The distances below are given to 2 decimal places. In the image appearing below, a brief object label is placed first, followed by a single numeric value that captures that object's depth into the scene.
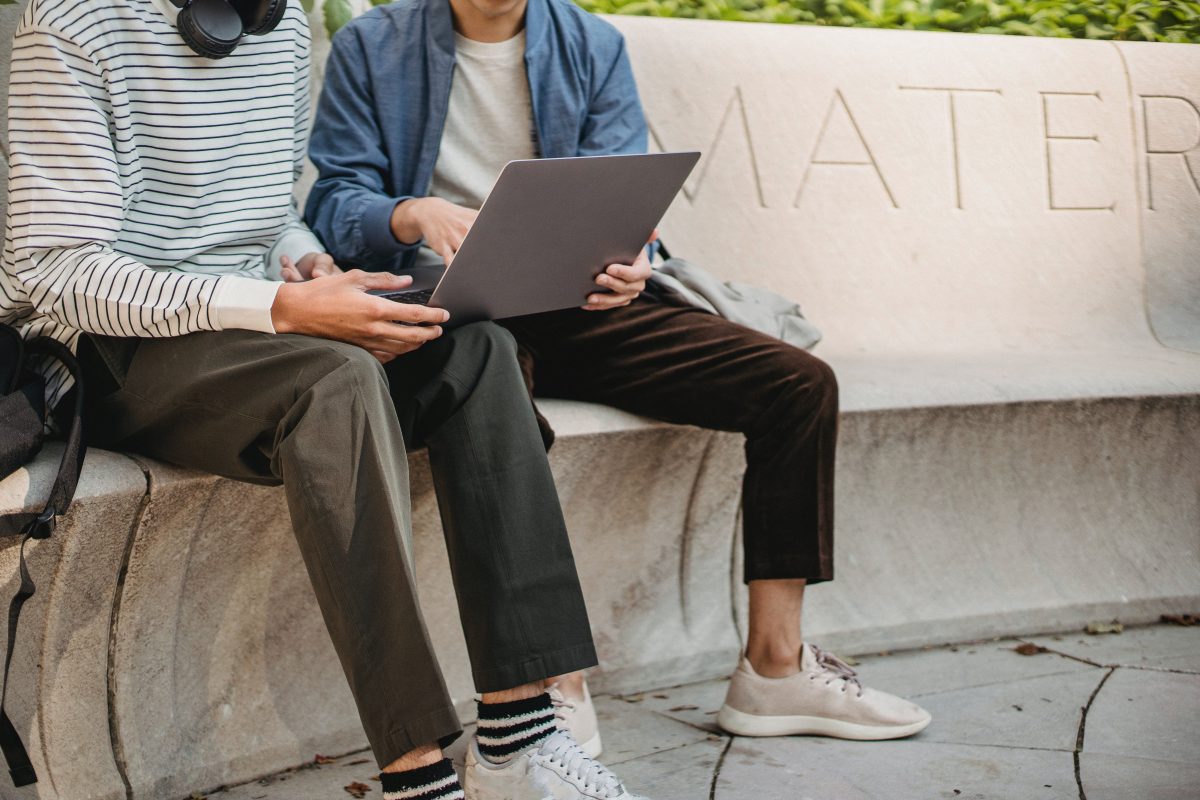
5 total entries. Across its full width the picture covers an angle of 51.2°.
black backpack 1.86
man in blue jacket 2.45
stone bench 2.15
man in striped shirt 1.80
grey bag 2.71
